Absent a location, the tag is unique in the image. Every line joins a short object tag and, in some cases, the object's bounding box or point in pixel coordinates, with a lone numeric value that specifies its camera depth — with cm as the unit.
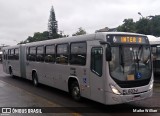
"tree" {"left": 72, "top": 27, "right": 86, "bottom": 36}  4081
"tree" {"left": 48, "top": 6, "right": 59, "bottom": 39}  5143
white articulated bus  521
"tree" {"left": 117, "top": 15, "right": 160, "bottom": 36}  3793
